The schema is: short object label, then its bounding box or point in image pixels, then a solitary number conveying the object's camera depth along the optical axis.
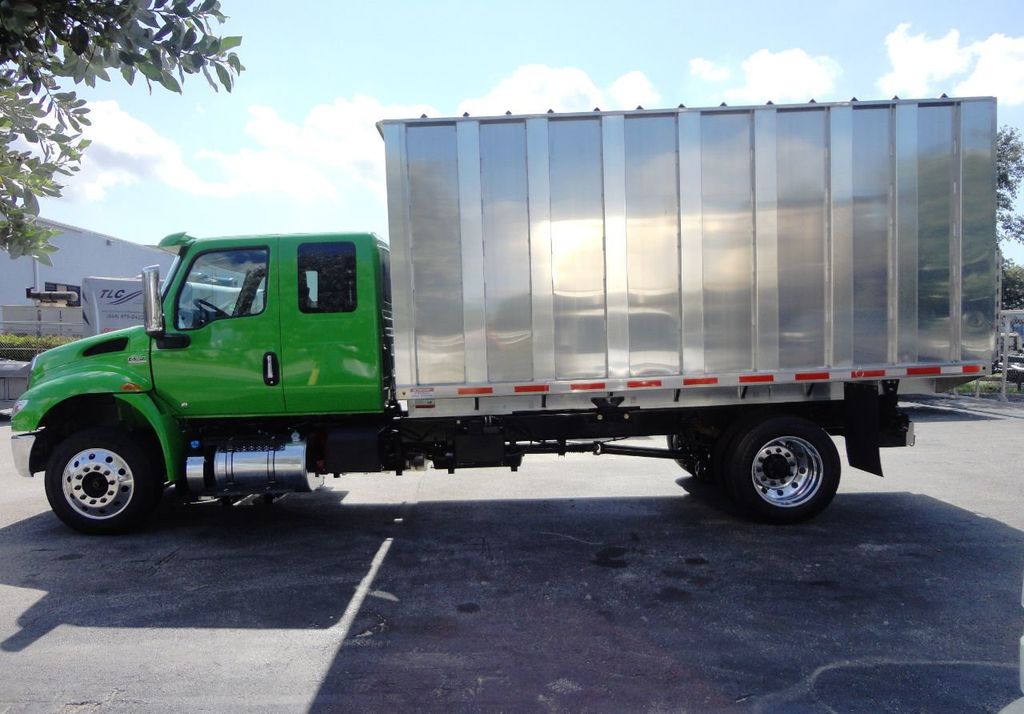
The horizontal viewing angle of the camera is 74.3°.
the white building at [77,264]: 29.28
